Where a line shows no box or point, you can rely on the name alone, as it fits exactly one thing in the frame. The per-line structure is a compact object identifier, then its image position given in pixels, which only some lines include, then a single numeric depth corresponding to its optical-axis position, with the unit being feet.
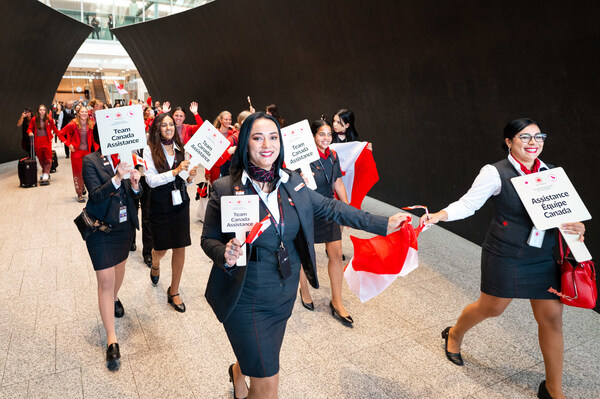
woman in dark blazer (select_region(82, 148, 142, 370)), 10.09
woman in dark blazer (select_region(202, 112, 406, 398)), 6.44
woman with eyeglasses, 8.59
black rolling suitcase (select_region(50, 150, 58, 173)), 40.48
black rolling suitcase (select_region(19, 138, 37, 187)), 32.83
